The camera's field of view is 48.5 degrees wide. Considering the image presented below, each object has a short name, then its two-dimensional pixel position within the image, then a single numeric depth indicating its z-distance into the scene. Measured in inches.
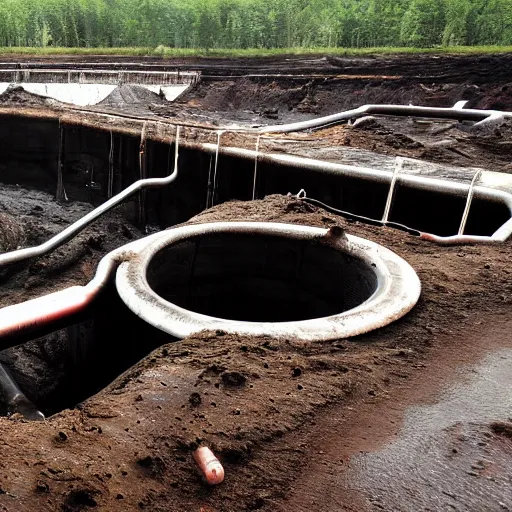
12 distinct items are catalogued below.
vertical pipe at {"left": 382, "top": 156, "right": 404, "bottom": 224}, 335.3
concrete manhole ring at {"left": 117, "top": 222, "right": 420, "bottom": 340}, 233.8
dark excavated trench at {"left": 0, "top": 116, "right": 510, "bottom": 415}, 226.7
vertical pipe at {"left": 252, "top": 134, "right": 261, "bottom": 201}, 398.0
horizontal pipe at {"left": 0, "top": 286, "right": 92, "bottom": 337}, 183.0
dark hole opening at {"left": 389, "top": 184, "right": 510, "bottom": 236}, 311.3
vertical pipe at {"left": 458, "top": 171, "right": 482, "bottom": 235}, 308.8
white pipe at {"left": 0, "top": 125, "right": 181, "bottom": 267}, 306.0
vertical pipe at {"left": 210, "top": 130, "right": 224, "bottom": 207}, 423.5
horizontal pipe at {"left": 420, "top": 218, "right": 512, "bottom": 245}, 261.1
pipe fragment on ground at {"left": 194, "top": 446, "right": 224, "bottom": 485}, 110.5
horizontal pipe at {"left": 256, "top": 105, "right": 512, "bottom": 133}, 542.0
